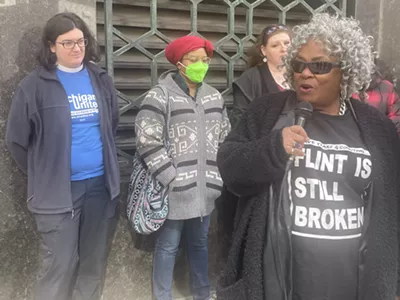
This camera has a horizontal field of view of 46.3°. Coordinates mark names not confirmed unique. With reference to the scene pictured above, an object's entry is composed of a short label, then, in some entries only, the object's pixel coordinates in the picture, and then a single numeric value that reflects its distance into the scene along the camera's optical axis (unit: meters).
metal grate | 3.38
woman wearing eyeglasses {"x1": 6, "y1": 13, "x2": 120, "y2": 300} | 2.69
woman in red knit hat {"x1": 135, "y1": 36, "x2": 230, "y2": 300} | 2.99
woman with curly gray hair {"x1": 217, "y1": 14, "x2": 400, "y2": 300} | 1.68
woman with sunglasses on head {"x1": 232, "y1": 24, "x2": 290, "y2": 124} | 3.33
